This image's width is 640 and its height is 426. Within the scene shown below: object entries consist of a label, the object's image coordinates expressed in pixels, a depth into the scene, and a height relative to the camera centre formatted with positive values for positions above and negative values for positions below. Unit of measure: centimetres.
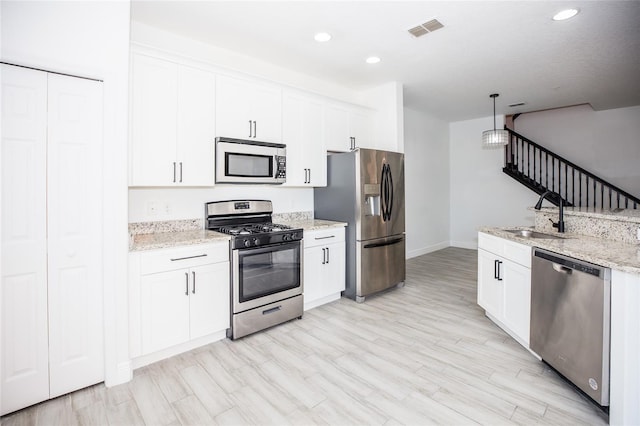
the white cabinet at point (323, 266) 357 -65
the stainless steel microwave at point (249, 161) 311 +49
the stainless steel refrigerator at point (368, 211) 383 -1
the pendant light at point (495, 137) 503 +114
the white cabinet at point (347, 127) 412 +110
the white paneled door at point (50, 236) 192 -18
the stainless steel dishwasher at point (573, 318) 183 -69
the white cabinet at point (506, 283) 260 -65
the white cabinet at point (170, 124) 263 +73
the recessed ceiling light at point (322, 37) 311 +169
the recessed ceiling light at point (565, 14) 270 +166
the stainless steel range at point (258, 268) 288 -56
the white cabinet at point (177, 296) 241 -70
